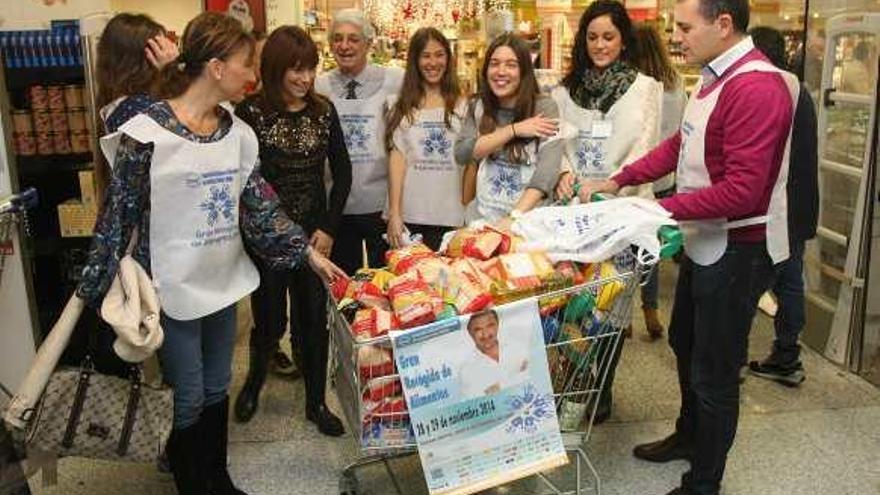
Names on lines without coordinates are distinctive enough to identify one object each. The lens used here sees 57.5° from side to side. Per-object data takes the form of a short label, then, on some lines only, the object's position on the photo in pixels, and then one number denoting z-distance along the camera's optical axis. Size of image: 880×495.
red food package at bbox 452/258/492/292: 2.05
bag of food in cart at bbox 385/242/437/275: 2.19
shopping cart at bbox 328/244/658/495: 1.97
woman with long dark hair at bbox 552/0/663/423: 3.00
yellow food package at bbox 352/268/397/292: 2.13
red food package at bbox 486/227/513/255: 2.21
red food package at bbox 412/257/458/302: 2.02
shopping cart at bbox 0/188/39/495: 2.21
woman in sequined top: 2.80
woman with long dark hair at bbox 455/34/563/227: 2.73
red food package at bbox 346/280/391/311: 2.06
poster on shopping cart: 1.96
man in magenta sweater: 2.13
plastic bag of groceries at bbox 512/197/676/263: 2.11
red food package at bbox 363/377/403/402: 1.97
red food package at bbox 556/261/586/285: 2.10
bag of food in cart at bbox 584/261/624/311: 2.08
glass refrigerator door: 3.53
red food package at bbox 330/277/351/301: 2.17
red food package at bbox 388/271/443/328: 1.93
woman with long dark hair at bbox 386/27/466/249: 3.06
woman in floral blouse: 2.08
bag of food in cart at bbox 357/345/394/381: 1.94
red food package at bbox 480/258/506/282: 2.08
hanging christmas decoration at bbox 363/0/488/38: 6.32
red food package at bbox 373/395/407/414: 2.00
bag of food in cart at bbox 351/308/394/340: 1.94
